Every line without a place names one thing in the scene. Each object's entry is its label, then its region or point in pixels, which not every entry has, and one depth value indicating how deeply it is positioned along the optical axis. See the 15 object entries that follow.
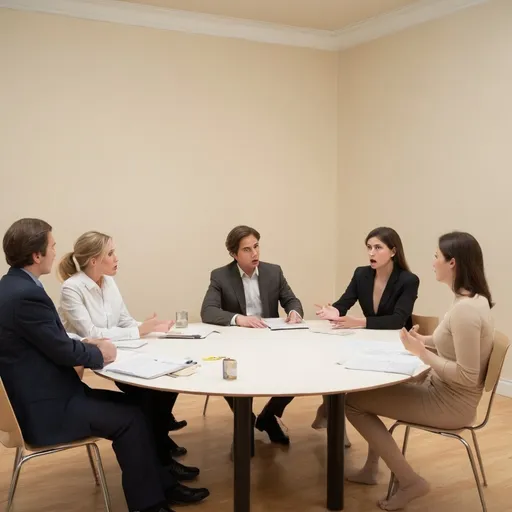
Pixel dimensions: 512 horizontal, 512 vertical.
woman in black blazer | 3.91
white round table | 2.54
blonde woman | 3.34
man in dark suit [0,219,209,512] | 2.64
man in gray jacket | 4.07
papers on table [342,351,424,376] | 2.80
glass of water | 3.81
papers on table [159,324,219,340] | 3.58
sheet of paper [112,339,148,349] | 3.31
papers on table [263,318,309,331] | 3.84
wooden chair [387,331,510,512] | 2.80
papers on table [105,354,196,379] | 2.70
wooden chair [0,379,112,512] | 2.51
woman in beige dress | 2.76
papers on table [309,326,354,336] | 3.71
